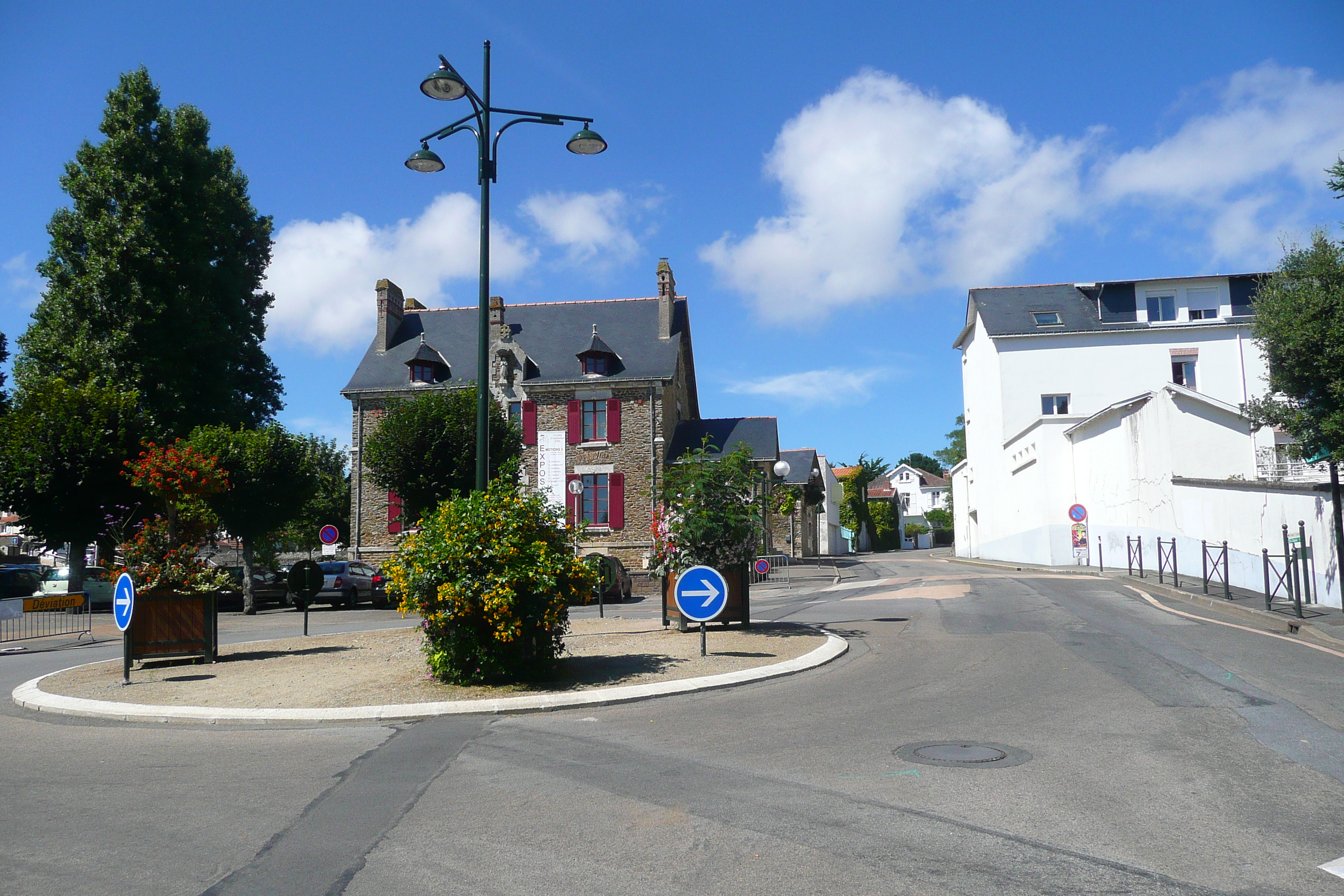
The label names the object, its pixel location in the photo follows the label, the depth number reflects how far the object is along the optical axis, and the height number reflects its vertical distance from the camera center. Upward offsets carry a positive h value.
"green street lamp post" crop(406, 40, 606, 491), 10.66 +4.98
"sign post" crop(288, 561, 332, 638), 15.95 -0.76
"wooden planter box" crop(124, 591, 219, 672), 11.69 -1.16
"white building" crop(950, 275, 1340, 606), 27.25 +3.74
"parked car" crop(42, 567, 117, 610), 27.80 -1.41
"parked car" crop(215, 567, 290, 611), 29.62 -1.77
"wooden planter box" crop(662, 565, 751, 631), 13.68 -1.08
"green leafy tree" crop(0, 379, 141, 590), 24.83 +2.36
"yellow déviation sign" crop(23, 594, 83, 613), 17.70 -1.23
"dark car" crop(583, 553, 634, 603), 25.84 -1.67
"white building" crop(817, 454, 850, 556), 63.12 +0.71
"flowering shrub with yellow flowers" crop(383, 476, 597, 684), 9.12 -0.52
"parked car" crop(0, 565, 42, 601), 31.02 -1.39
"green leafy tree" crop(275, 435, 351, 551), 41.46 +1.83
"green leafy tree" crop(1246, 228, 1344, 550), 17.41 +3.46
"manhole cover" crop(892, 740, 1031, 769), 5.99 -1.61
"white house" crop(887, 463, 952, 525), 109.69 +4.08
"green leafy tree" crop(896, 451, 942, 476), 137.38 +9.60
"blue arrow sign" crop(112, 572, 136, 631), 10.87 -0.74
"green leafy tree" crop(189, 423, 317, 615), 26.80 +1.83
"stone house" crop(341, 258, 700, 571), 36.53 +5.80
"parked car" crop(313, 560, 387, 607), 27.91 -1.56
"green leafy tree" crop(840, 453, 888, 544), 75.12 +1.98
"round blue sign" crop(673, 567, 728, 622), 10.95 -0.80
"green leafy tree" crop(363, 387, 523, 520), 25.64 +2.45
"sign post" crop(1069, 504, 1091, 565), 29.44 -0.32
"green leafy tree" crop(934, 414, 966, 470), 88.97 +7.82
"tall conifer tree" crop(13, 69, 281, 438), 29.89 +9.26
